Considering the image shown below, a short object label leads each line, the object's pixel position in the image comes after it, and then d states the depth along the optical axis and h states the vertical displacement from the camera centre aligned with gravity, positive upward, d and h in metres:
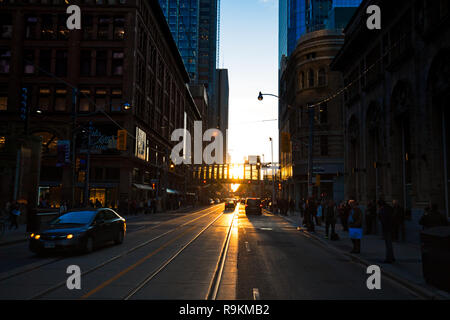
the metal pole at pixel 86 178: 27.33 +0.85
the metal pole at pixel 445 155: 15.87 +1.59
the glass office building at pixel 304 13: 94.75 +44.66
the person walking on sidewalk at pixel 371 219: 21.84 -1.41
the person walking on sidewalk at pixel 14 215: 21.39 -1.41
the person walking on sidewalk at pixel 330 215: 18.61 -1.04
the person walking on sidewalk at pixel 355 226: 13.27 -1.12
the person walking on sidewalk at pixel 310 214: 23.09 -1.27
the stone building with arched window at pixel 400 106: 16.09 +4.51
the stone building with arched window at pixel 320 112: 45.44 +9.49
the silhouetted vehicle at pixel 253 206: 46.11 -1.65
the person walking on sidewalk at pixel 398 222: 17.19 -1.27
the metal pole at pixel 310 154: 25.33 +2.56
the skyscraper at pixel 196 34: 147.50 +63.34
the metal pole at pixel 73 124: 24.86 +4.20
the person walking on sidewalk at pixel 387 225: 11.45 -0.94
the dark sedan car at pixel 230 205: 64.49 -2.20
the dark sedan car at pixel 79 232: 12.12 -1.37
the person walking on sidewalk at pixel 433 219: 13.51 -0.85
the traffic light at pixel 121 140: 31.41 +4.04
